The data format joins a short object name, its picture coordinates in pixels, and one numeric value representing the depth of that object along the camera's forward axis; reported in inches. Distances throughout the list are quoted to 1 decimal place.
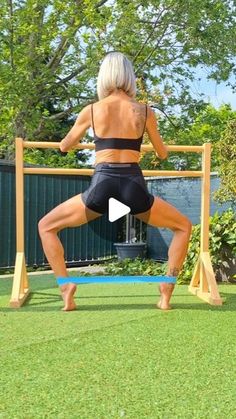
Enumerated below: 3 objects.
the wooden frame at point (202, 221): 157.9
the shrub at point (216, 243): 214.5
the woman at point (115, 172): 135.6
